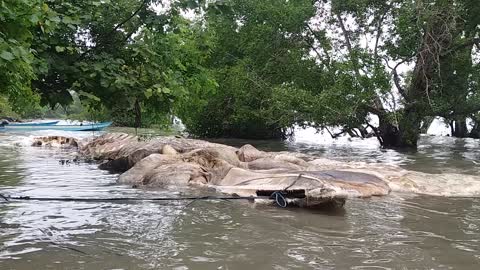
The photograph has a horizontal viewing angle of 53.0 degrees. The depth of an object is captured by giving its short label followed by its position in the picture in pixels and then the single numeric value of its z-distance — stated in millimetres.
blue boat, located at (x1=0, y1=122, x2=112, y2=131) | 35188
